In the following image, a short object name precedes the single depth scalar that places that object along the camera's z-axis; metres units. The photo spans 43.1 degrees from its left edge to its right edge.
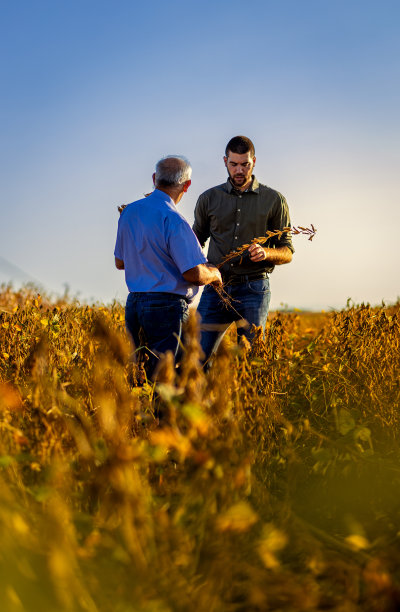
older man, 2.88
